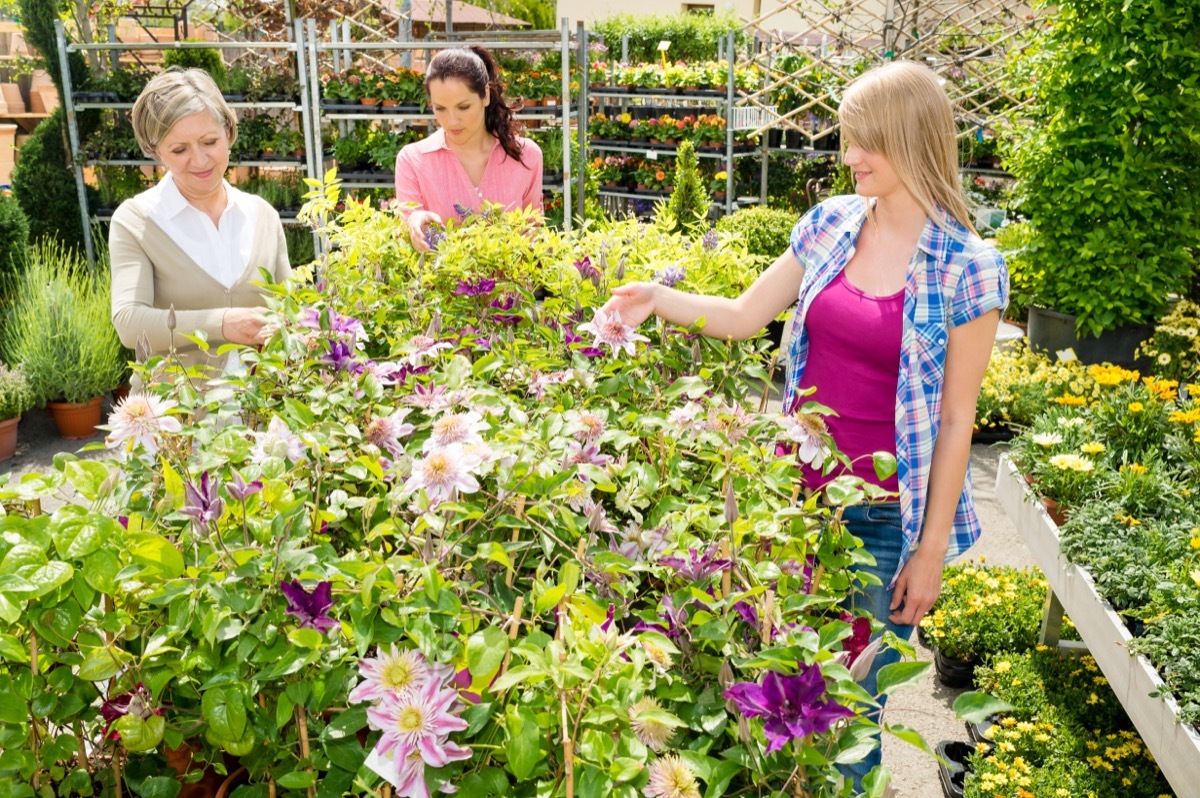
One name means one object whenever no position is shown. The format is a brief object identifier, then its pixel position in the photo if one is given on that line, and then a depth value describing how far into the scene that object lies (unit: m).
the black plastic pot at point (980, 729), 2.82
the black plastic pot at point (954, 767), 2.63
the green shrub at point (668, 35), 21.97
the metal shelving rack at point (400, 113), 7.09
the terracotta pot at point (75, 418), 5.52
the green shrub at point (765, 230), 7.11
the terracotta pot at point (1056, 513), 2.96
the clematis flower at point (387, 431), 1.34
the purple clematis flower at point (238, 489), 1.01
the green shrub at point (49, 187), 7.01
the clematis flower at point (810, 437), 1.38
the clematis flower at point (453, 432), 1.17
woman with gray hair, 2.38
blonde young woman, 1.87
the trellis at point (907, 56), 8.04
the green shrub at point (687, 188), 9.27
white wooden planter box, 1.99
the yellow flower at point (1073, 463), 2.90
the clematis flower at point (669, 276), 1.87
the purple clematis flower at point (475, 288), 2.02
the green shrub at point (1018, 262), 5.82
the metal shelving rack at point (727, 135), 9.56
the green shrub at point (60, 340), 5.40
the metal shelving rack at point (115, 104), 6.83
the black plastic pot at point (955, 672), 3.25
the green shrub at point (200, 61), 7.69
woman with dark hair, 3.20
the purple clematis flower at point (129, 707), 1.01
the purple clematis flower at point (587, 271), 2.01
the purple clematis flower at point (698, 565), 1.09
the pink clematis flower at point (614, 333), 1.55
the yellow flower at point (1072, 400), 3.38
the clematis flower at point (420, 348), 1.55
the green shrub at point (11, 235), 5.84
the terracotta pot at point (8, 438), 5.21
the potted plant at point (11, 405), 5.22
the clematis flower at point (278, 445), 1.20
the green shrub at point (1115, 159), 5.15
